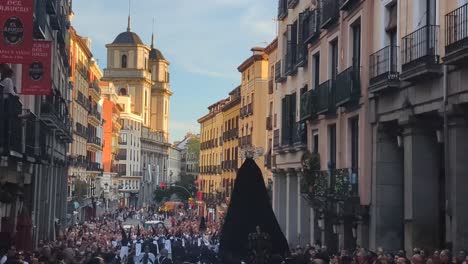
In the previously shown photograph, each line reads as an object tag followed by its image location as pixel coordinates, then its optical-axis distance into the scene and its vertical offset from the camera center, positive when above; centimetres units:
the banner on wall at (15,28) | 1705 +347
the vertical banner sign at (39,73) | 2144 +326
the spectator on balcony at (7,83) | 1800 +248
